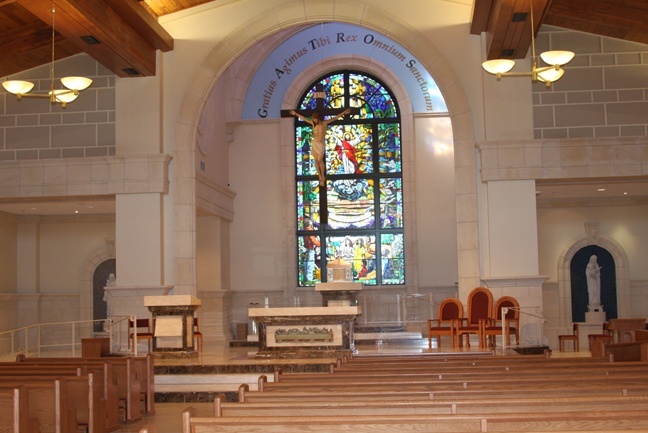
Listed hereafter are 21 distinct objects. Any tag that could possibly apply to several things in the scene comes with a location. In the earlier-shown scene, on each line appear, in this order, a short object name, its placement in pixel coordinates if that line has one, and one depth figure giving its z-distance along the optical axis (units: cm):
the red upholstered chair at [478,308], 1206
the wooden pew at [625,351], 839
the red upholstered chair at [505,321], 1173
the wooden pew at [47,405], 562
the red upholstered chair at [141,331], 1196
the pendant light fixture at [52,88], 995
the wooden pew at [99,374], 684
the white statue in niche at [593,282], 1559
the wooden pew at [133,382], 763
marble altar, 1030
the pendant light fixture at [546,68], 934
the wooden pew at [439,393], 443
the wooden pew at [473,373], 559
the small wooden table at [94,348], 1117
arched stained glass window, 1816
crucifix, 1358
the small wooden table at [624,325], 1205
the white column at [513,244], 1269
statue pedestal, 1531
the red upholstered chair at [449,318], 1193
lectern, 1080
